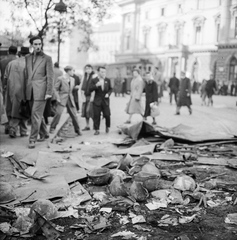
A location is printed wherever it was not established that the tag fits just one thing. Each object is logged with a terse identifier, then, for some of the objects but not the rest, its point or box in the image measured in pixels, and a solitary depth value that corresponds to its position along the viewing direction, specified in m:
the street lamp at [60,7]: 11.25
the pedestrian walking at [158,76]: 19.77
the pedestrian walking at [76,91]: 12.50
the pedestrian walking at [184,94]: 14.54
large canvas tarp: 7.62
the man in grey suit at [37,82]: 7.16
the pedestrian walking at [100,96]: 9.19
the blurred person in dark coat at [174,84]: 19.23
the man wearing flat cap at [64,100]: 8.77
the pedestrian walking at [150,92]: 11.23
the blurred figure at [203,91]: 17.42
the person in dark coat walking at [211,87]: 15.83
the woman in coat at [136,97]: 10.99
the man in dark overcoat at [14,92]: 7.94
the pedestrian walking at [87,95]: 10.18
